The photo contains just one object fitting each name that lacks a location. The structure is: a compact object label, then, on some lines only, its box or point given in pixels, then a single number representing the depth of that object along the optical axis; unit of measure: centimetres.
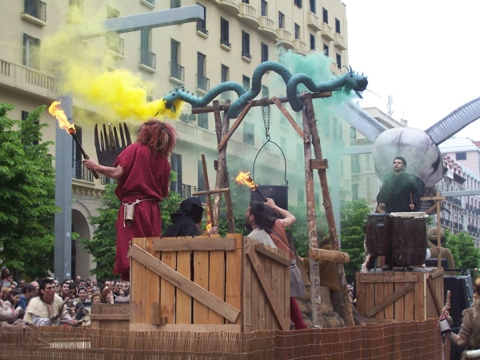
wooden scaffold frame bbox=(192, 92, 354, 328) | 1134
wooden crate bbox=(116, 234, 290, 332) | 691
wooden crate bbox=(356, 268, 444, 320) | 1177
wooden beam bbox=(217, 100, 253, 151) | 1326
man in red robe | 835
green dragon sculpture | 1261
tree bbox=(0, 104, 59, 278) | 1888
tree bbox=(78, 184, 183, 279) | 2577
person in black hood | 838
